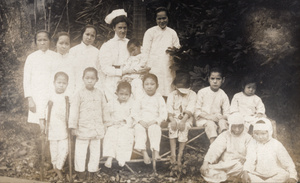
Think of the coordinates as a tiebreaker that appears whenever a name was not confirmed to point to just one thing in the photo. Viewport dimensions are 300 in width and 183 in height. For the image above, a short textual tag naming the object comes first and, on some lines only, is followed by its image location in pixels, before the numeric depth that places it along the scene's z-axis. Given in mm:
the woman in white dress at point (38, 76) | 4586
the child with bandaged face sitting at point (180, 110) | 4332
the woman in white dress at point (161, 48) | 4516
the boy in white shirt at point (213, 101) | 4426
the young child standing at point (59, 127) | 4426
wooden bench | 4332
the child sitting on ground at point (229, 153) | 4223
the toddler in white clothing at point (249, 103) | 4391
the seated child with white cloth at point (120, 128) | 4355
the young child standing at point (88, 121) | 4355
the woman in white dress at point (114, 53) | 4527
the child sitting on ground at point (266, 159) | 4105
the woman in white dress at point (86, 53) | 4543
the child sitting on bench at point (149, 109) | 4367
